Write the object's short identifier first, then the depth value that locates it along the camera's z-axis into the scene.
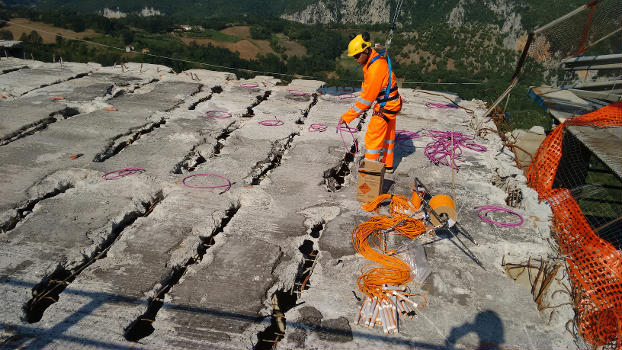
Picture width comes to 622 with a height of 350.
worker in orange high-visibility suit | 5.40
